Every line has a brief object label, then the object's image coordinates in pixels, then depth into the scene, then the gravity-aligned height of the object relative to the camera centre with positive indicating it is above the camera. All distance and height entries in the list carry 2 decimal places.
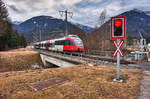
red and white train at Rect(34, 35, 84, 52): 20.27 +0.65
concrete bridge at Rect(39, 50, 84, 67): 15.80 -2.38
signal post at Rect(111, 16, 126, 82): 6.05 +0.96
